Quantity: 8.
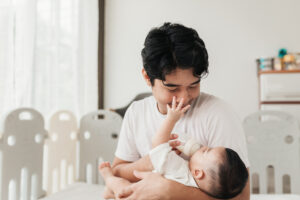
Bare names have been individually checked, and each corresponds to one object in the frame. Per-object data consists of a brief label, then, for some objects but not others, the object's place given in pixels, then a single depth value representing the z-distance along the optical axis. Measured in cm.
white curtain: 162
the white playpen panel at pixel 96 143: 178
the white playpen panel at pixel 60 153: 166
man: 83
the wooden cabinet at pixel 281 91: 235
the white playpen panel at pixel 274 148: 158
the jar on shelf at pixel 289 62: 245
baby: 83
